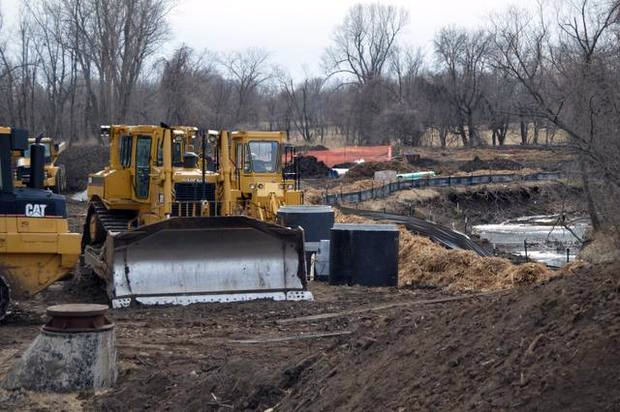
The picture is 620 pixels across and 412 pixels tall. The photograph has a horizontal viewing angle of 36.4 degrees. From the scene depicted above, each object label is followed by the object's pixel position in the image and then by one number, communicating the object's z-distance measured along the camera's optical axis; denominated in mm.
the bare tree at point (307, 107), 98375
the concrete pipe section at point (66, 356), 9375
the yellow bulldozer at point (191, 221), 14523
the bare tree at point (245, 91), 88125
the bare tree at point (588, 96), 25266
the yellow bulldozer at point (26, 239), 12680
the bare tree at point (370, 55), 97375
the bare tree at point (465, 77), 83812
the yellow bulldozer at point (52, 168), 32372
